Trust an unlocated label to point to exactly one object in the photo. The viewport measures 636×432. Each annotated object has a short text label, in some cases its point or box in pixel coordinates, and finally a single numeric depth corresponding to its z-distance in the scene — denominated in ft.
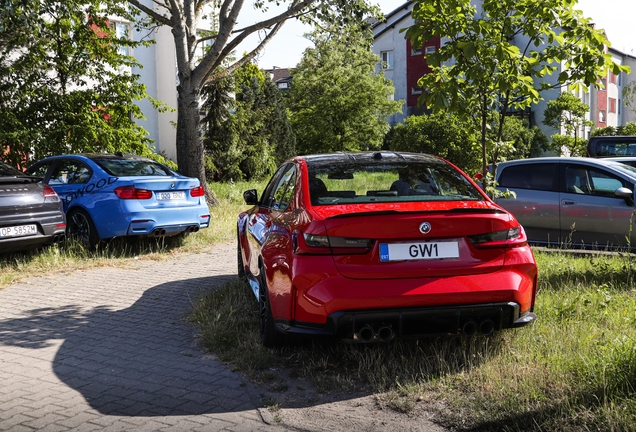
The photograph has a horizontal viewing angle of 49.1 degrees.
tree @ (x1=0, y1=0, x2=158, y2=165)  50.90
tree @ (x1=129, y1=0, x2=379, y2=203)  52.65
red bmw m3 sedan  14.75
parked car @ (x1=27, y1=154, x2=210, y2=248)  33.12
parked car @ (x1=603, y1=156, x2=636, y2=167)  43.59
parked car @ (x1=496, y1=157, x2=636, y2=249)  31.50
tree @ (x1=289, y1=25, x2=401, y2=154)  150.61
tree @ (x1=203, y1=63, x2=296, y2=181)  107.86
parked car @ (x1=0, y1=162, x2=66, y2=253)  30.07
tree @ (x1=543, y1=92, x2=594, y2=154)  161.17
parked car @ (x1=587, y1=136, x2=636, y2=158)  62.13
